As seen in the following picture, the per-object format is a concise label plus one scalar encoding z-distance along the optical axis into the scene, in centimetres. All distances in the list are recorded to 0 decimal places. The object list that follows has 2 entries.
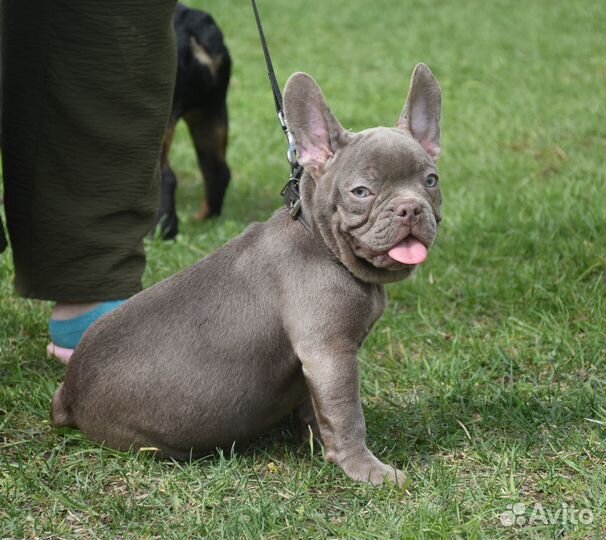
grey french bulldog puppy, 274
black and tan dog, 553
